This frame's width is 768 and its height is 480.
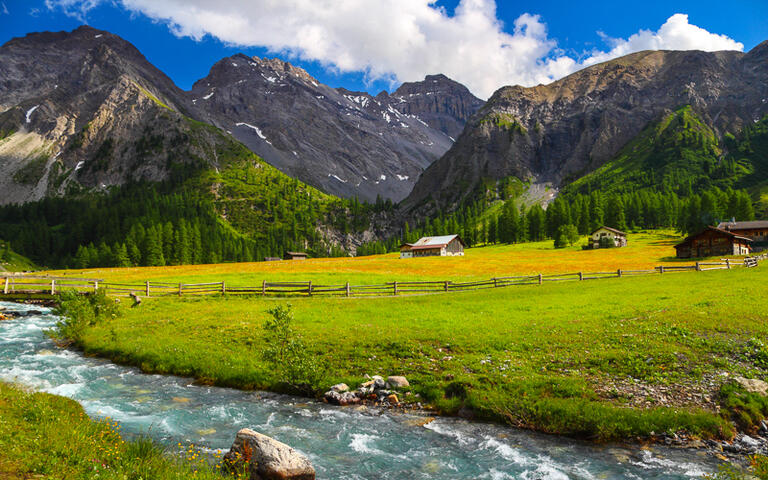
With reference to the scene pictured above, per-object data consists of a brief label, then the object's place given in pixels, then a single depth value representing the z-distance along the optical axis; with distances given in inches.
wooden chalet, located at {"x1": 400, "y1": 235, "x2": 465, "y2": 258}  5659.5
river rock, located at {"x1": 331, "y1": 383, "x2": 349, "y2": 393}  710.5
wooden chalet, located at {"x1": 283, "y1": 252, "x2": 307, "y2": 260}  6889.8
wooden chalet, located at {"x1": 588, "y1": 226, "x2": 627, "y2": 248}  4953.3
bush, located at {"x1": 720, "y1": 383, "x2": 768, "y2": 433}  528.4
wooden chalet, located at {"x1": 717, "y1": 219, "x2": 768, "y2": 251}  4035.4
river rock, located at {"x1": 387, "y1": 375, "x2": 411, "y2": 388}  708.7
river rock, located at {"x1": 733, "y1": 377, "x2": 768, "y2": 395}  586.6
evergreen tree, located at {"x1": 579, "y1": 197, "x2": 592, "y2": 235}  6437.0
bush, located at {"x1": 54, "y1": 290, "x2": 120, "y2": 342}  1180.5
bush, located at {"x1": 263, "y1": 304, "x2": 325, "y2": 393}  745.0
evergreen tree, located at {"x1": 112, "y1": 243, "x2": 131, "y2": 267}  5191.9
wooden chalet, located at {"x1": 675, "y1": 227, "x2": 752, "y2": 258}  3432.6
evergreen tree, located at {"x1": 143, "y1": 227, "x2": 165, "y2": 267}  5369.1
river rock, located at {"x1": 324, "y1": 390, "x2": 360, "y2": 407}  682.8
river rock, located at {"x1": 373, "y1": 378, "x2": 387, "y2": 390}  712.4
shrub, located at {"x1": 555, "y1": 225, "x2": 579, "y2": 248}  5349.4
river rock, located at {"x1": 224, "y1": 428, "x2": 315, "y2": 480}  387.2
